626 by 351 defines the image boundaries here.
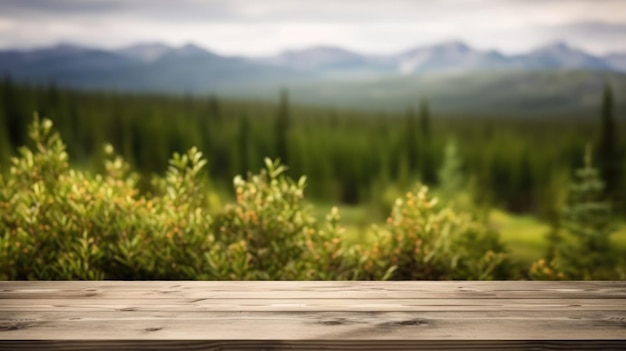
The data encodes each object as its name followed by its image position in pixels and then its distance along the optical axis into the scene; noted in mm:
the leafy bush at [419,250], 3414
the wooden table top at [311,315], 1457
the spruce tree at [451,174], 16578
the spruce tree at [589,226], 13703
